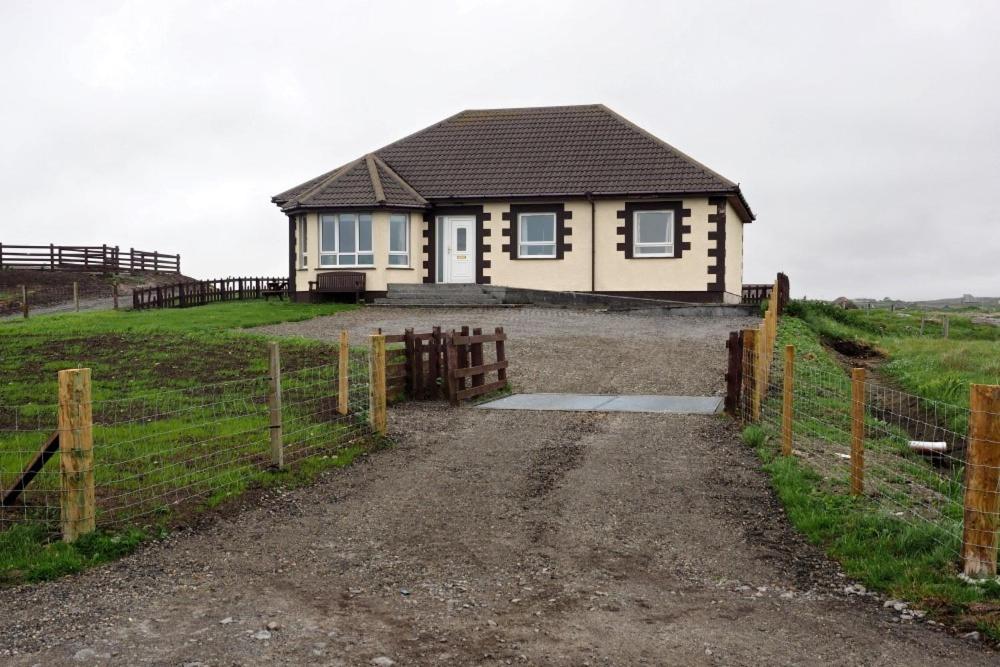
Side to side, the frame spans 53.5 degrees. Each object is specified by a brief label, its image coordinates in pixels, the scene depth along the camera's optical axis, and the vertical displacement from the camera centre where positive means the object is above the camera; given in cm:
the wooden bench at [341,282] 3328 +13
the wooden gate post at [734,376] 1422 -131
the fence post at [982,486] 718 -147
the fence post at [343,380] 1393 -132
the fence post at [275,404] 1082 -130
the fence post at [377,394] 1305 -143
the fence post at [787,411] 1147 -145
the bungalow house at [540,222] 3338 +219
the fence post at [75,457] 812 -141
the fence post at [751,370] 1407 -121
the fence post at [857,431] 932 -137
